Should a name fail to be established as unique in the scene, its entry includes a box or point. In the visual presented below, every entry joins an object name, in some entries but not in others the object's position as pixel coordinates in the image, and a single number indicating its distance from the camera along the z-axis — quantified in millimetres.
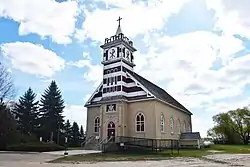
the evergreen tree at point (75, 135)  36621
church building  23012
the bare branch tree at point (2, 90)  21164
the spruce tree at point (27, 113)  32372
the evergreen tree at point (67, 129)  36932
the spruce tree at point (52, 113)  32265
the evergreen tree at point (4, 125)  23465
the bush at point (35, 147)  19974
